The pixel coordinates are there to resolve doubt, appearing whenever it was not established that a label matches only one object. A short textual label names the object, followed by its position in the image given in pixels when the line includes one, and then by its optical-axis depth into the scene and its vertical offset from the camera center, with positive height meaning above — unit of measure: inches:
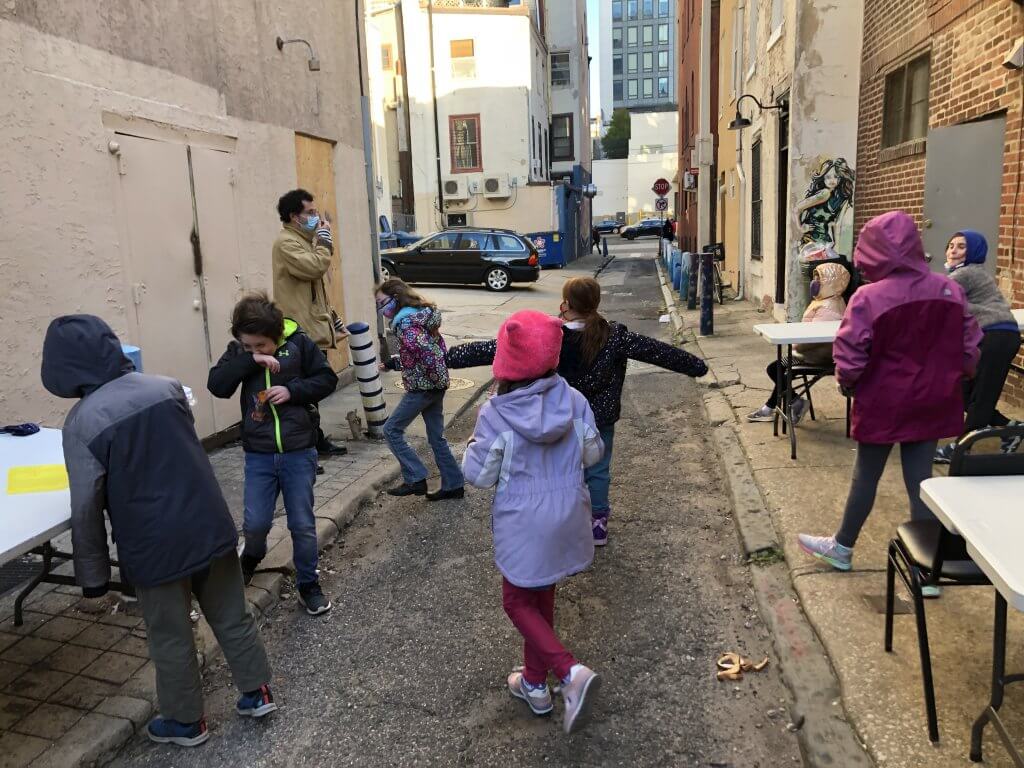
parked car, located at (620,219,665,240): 2204.7 -26.4
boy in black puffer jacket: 144.8 -33.0
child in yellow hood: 240.7 -27.0
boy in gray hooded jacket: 106.7 -34.5
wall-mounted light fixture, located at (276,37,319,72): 305.4 +71.6
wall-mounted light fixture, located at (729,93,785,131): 511.2 +60.8
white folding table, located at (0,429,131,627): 105.0 -37.6
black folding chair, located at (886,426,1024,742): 104.3 -46.5
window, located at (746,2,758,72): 557.9 +128.4
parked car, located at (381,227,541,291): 849.5 -34.1
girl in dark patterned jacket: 163.0 -27.6
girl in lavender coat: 115.3 -36.4
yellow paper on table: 122.7 -37.0
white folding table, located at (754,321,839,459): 219.6 -34.3
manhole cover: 357.7 -71.7
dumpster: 1169.4 -34.9
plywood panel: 328.8 +20.3
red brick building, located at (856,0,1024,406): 245.9 +31.7
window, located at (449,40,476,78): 1243.2 +264.5
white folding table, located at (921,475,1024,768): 80.2 -35.6
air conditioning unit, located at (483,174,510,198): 1254.3 +62.4
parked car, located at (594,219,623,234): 2282.2 -14.7
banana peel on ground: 131.2 -74.7
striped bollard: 263.9 -48.9
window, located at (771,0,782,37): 465.4 +117.5
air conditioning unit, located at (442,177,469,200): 1266.0 +63.2
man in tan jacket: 230.4 -8.2
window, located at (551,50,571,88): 1695.4 +319.8
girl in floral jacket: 208.4 -38.8
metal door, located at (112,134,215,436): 223.1 -6.8
